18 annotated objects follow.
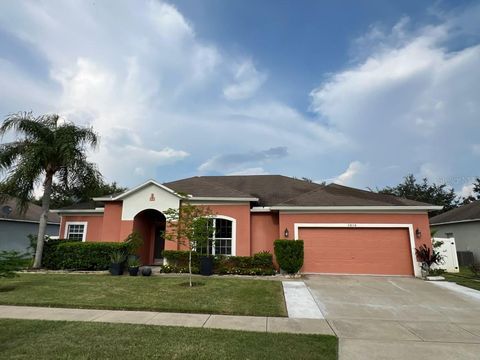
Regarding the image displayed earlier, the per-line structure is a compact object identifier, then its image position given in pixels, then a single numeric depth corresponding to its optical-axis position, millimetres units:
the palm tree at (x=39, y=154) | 14320
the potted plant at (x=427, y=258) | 12852
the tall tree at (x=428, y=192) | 37491
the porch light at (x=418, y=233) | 13586
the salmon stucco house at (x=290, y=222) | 13688
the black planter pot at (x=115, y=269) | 13258
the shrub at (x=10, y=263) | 8468
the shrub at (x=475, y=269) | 13516
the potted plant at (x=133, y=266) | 13172
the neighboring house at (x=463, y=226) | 20252
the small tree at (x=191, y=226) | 11000
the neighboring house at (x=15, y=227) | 22688
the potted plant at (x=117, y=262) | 13273
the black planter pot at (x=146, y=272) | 12886
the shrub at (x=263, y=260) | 13814
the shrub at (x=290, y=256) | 12875
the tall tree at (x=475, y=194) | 35844
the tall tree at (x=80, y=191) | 16250
